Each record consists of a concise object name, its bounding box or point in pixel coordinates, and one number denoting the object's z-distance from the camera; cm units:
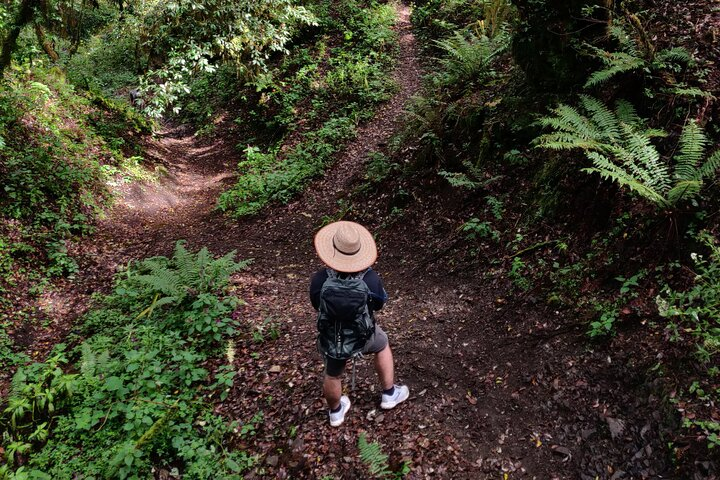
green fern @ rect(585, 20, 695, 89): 493
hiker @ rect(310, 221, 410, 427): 336
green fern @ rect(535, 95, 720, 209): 400
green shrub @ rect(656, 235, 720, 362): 327
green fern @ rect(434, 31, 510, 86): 850
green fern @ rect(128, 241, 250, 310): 605
